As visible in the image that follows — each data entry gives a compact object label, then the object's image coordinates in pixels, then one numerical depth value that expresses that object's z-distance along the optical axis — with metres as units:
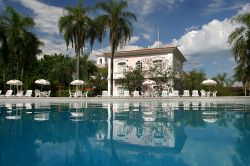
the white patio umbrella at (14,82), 28.17
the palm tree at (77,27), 28.88
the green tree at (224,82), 41.04
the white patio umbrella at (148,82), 30.36
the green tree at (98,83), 39.86
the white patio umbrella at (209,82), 30.49
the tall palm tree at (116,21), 27.80
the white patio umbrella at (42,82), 29.27
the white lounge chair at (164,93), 28.94
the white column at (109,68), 38.96
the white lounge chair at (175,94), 28.10
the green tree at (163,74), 31.80
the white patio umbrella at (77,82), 29.14
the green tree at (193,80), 36.62
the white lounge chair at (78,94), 27.77
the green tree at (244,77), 24.61
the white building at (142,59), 35.75
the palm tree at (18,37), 29.19
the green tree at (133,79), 32.75
